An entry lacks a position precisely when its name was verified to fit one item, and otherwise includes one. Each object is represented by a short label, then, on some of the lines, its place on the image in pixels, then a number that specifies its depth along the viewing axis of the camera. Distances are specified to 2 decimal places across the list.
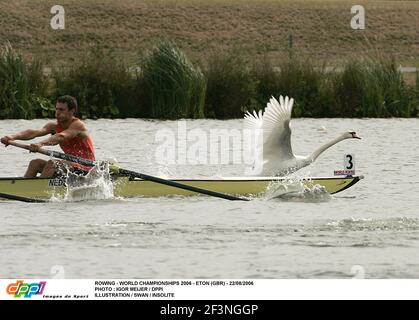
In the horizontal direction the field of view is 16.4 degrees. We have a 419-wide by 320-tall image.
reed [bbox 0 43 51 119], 33.59
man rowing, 20.41
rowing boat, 20.66
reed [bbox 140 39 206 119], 34.19
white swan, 21.52
